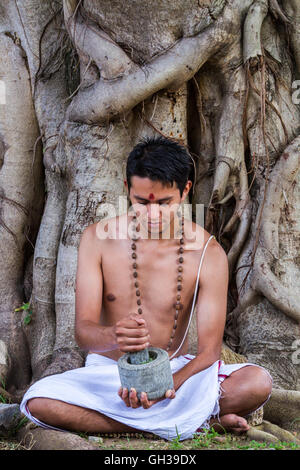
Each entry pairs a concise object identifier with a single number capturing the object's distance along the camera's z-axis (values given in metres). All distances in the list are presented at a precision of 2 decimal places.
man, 2.98
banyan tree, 4.13
